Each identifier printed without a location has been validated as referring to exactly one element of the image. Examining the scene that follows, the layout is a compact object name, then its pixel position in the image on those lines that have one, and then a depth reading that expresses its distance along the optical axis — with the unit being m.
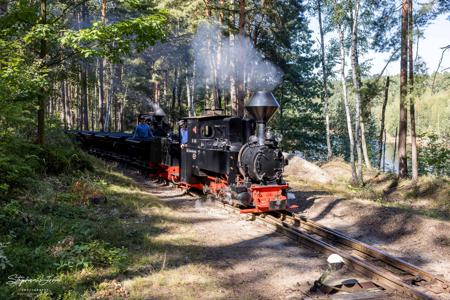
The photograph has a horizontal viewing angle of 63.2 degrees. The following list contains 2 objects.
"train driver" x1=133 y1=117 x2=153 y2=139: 16.95
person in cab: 12.67
